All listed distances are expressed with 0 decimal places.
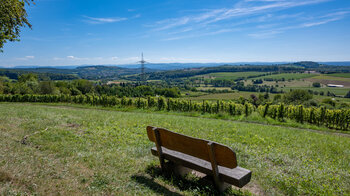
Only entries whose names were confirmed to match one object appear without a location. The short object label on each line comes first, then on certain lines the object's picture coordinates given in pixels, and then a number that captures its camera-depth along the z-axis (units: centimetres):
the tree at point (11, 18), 758
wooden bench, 343
